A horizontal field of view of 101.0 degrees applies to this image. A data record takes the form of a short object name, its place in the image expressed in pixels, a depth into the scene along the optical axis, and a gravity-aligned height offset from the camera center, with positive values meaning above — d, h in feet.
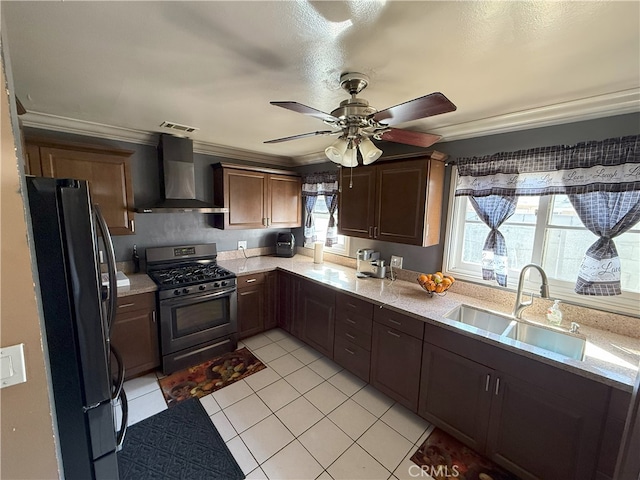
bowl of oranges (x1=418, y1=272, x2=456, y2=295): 7.34 -2.07
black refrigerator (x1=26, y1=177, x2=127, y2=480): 3.23 -1.58
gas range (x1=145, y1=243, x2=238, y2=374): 8.01 -3.35
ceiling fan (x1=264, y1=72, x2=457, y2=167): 3.80 +1.43
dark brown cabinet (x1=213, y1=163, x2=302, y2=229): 10.17 +0.32
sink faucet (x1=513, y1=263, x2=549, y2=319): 6.14 -2.16
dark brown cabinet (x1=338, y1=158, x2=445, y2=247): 7.34 +0.22
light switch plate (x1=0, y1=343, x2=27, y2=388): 2.50 -1.61
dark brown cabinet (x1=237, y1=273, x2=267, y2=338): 9.86 -3.82
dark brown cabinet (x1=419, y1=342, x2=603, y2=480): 4.45 -4.00
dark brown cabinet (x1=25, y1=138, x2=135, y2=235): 6.69 +0.82
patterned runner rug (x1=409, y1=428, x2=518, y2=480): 5.34 -5.34
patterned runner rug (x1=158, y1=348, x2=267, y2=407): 7.44 -5.31
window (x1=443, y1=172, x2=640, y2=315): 5.49 -0.84
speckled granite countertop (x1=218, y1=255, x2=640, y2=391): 4.35 -2.48
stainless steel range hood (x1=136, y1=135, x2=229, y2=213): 8.77 +0.88
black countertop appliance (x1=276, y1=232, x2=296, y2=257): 12.31 -1.88
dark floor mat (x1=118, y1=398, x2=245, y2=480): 5.28 -5.35
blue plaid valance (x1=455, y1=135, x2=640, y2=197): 5.16 +0.93
